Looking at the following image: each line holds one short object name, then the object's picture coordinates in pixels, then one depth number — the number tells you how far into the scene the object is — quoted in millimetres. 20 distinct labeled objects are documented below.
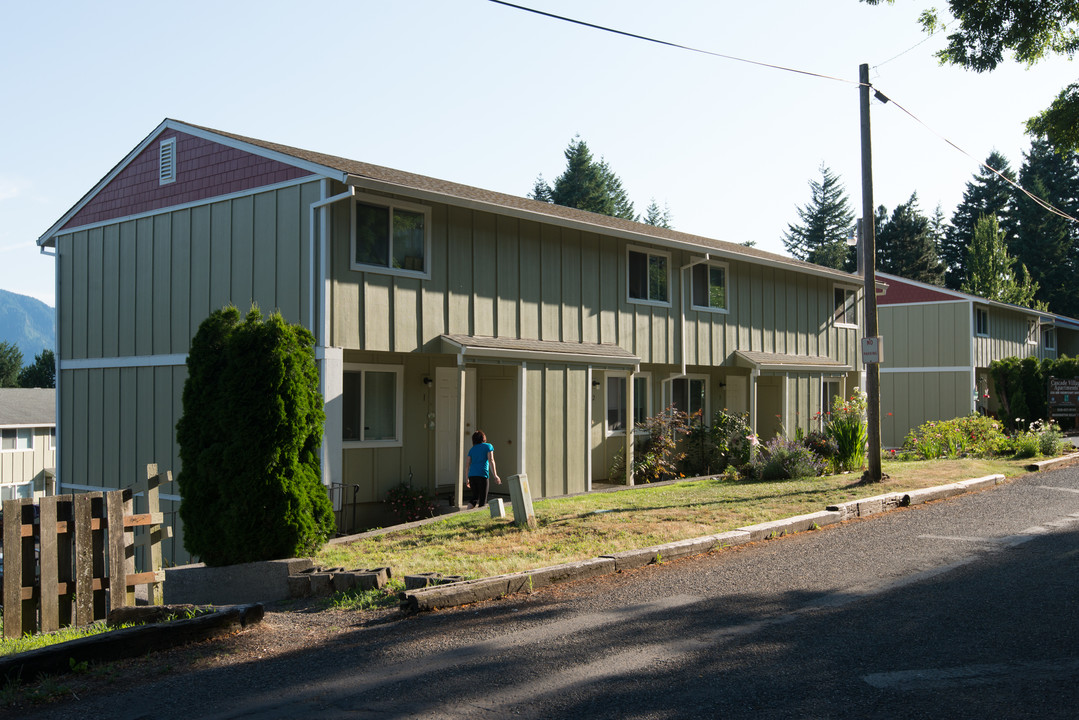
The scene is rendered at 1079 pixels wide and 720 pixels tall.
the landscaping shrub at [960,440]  21203
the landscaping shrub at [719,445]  20375
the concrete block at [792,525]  11172
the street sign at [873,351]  15594
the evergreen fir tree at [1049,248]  63750
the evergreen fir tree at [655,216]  76812
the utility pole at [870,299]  15695
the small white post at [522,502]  11383
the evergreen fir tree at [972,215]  68750
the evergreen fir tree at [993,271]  54656
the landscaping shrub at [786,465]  17297
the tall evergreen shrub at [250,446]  9391
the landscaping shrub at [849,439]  18172
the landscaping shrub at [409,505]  14734
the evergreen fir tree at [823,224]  74938
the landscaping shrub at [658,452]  18656
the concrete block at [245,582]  9242
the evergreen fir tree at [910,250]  61844
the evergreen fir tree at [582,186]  61406
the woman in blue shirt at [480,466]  14133
